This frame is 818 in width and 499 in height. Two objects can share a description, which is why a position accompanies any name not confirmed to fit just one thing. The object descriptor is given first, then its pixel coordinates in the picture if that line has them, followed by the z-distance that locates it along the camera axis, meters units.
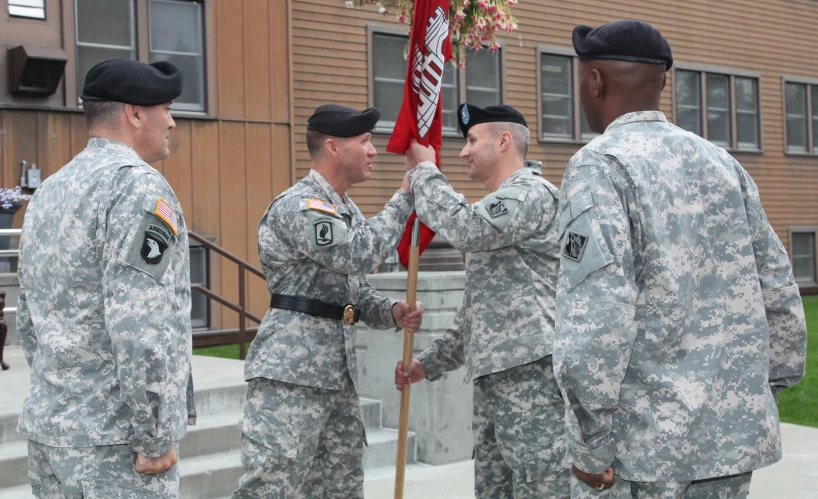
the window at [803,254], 18.93
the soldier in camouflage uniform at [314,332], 3.71
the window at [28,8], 10.16
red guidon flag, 4.16
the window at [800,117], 19.23
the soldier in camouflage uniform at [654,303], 2.31
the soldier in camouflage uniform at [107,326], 2.61
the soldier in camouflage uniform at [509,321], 3.66
